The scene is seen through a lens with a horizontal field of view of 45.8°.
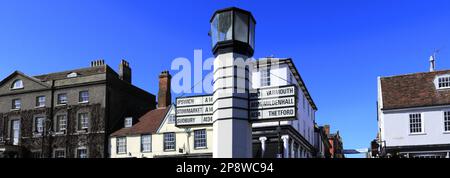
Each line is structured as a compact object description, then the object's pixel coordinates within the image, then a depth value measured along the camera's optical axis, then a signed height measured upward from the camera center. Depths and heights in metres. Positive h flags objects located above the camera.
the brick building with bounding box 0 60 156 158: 47.91 +3.01
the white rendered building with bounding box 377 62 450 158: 37.31 +1.78
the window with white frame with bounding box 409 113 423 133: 37.94 +1.39
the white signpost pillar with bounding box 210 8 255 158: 11.52 +1.27
